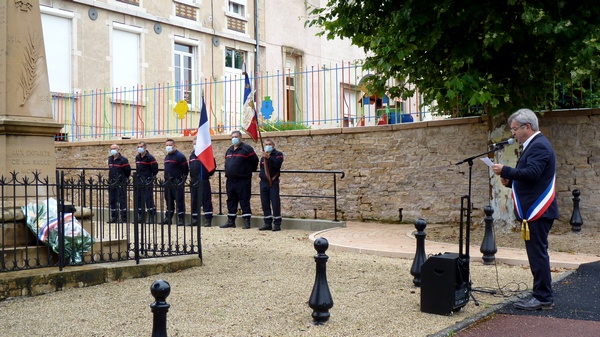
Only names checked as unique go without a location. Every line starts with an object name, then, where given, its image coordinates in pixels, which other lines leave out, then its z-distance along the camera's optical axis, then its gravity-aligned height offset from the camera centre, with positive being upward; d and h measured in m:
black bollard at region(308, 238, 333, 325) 5.69 -1.12
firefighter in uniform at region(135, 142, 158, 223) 15.22 +0.14
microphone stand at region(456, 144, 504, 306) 6.30 -0.86
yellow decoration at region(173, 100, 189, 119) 17.72 +1.64
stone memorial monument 7.80 +0.92
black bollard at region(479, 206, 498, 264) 8.76 -1.08
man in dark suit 6.06 -0.39
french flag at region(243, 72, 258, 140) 12.11 +0.99
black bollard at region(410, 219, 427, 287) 7.14 -0.98
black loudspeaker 5.94 -1.11
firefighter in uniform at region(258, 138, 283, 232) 13.18 -0.41
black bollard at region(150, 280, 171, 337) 4.24 -0.91
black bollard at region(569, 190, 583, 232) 11.20 -0.95
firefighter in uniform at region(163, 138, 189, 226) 14.65 +0.13
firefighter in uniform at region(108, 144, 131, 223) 15.48 +0.15
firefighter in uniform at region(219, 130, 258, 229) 13.47 -0.07
